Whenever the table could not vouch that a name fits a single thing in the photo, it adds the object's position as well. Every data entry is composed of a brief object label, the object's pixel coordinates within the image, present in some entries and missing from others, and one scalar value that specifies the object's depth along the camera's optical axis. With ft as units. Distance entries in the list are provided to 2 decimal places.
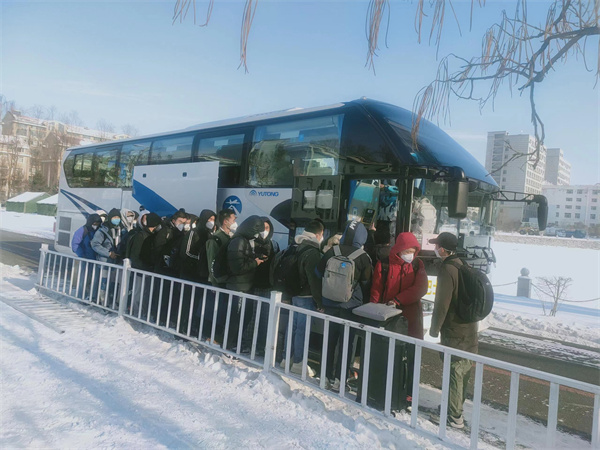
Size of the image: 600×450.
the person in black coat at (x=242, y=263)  16.87
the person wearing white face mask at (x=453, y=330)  13.07
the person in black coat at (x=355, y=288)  14.52
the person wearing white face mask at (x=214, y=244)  18.26
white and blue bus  18.81
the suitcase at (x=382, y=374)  12.20
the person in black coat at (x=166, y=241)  22.08
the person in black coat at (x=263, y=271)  18.38
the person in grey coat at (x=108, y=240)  24.68
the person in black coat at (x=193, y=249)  20.15
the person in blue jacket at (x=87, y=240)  25.75
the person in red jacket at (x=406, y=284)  13.99
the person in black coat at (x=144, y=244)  22.67
